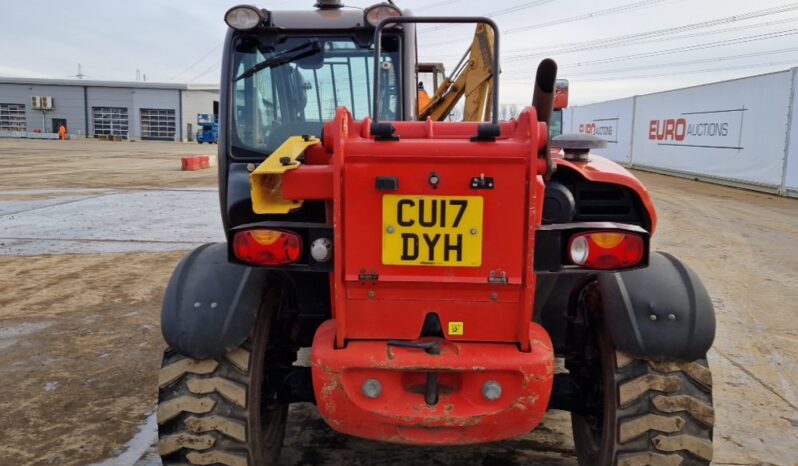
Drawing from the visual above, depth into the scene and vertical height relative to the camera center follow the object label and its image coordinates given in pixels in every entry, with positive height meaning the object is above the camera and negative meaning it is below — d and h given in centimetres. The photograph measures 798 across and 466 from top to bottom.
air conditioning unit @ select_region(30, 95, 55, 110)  6134 +411
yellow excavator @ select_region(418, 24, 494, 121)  583 +63
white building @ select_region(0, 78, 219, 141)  6253 +387
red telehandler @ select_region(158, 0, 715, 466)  233 -57
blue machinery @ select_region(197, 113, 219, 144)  5547 +161
